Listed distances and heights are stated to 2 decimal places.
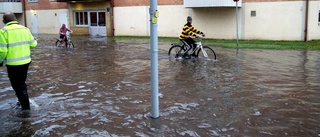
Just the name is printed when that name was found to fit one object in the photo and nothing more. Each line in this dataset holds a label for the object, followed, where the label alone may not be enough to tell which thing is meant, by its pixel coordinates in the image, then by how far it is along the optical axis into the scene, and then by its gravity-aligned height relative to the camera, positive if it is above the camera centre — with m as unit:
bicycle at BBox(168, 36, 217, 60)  13.23 -0.45
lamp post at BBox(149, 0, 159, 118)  5.45 -0.24
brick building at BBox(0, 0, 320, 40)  20.78 +1.73
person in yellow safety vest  6.12 -0.16
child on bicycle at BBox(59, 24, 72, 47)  19.00 +0.47
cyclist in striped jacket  12.99 +0.20
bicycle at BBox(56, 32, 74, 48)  19.30 -0.07
